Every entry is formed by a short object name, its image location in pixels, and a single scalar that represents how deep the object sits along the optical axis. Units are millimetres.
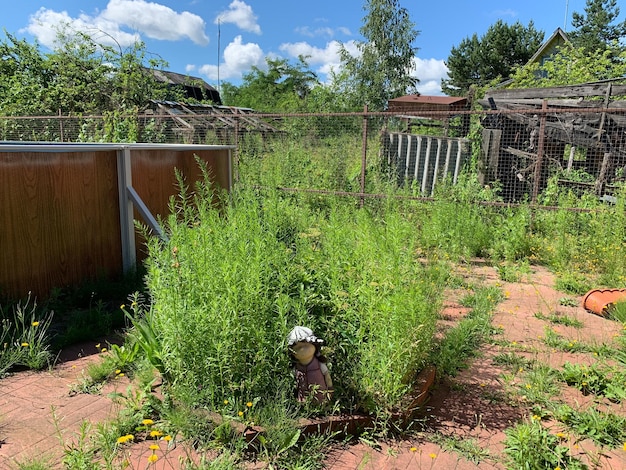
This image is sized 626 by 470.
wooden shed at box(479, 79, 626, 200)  7516
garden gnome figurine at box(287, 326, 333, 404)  2486
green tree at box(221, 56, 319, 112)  40703
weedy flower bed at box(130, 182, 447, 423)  2451
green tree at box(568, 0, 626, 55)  36547
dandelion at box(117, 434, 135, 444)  2133
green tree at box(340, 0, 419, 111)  28125
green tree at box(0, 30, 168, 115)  13266
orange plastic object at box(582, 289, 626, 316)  4387
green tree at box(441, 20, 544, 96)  39219
